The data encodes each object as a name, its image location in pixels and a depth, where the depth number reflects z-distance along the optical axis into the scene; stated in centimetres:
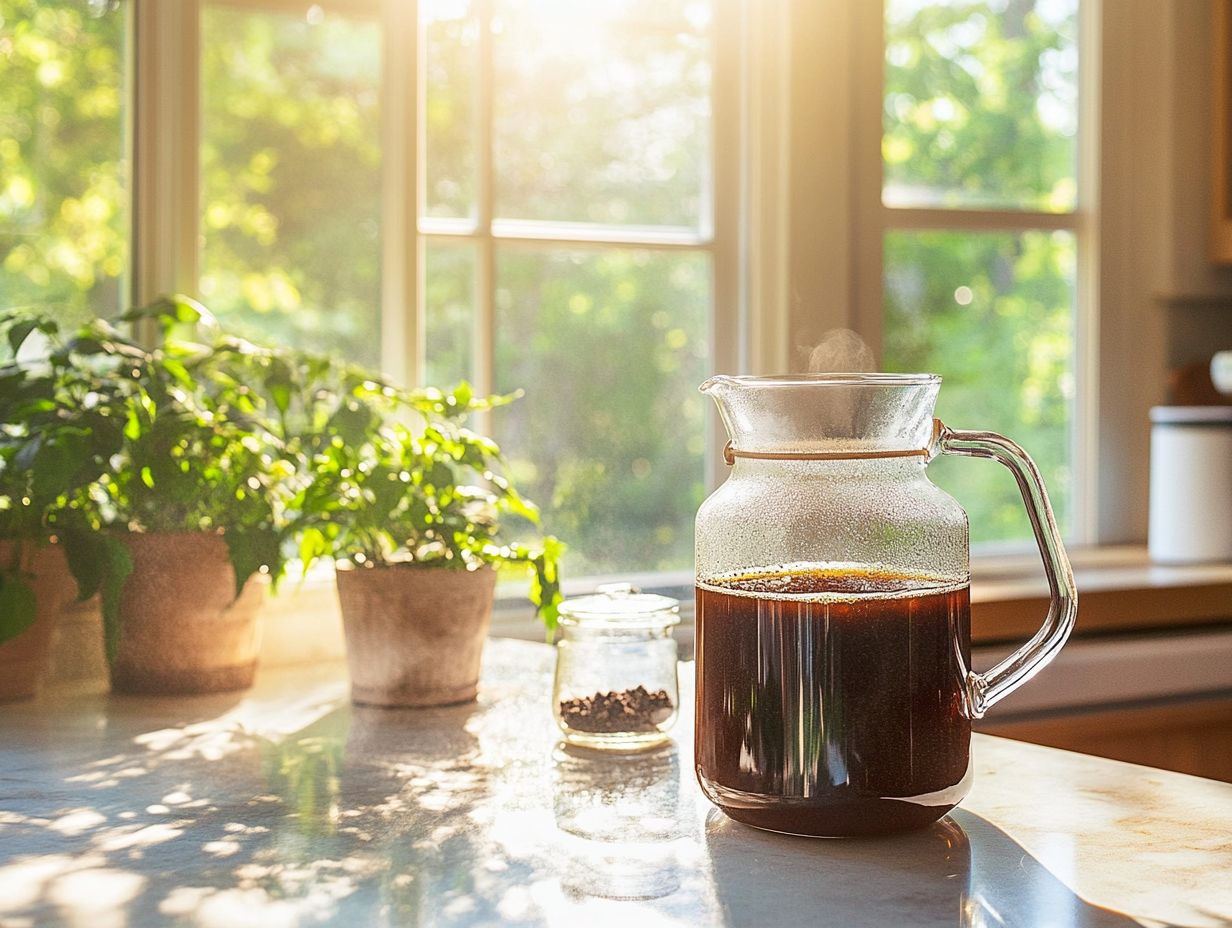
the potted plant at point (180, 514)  123
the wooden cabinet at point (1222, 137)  223
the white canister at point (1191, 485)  206
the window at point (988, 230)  214
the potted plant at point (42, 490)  116
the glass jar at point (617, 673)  111
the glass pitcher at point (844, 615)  82
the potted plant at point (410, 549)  124
